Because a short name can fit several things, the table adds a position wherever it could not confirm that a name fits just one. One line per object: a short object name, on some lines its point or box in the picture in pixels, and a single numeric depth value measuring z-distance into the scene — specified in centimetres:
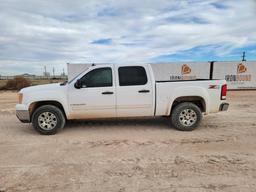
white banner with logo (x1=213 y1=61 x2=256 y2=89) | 1615
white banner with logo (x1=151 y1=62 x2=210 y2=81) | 1631
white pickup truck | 488
